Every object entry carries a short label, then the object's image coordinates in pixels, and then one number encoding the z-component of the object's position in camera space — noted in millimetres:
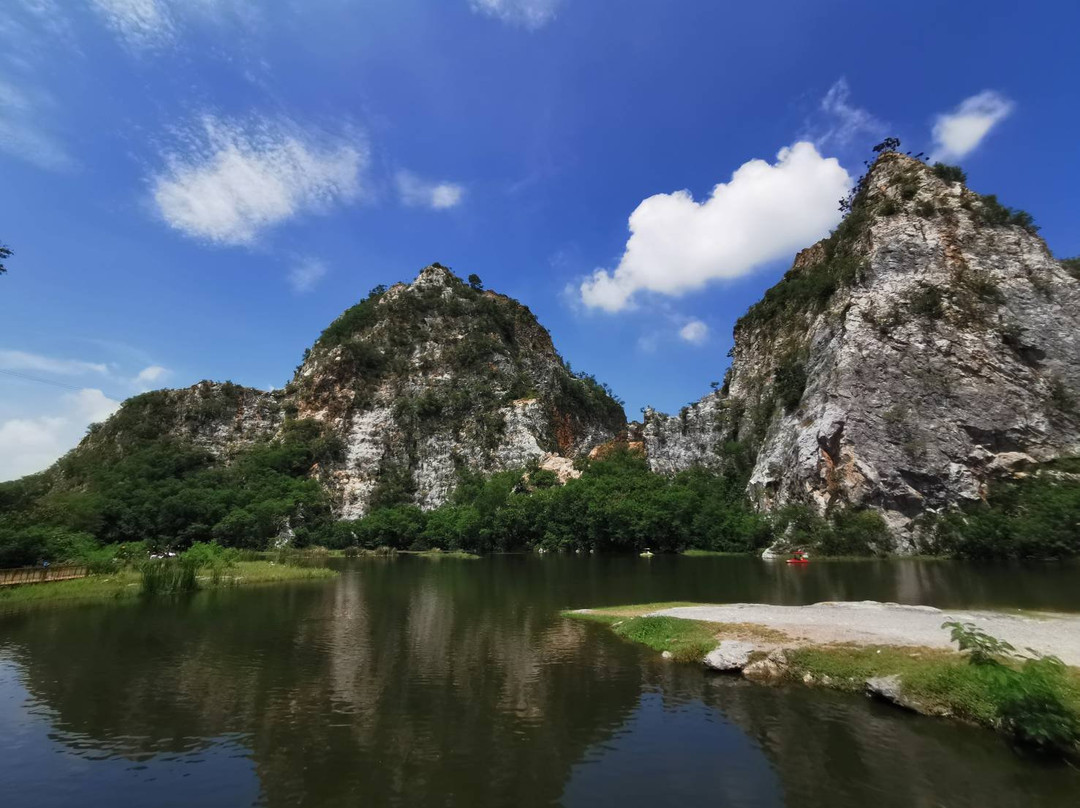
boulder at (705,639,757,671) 18953
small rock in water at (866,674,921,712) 14883
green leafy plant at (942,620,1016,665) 14617
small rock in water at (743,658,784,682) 18094
